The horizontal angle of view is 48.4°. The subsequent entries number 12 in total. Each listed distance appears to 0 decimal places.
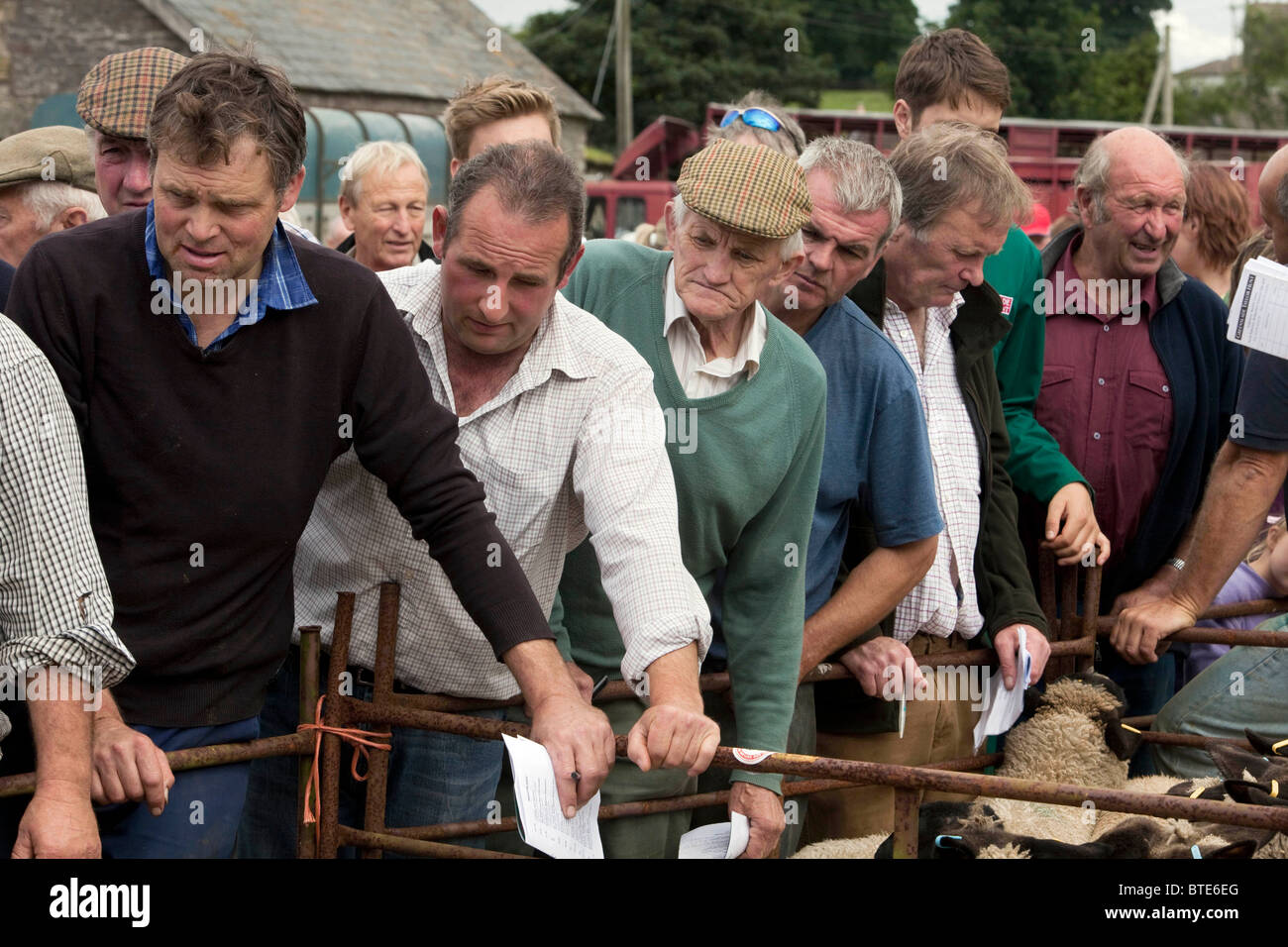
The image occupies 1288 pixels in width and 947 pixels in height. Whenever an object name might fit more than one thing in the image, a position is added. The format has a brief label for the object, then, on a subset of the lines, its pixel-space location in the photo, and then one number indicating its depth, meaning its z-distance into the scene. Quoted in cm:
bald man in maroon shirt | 447
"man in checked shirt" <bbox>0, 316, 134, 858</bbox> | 213
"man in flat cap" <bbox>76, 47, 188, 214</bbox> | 342
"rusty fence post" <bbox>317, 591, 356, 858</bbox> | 288
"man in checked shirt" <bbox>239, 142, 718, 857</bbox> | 271
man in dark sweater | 243
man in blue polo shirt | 354
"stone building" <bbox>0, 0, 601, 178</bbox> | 2041
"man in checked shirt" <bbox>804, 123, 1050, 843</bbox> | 383
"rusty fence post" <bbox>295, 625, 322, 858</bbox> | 286
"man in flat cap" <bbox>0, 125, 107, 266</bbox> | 390
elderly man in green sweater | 309
